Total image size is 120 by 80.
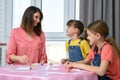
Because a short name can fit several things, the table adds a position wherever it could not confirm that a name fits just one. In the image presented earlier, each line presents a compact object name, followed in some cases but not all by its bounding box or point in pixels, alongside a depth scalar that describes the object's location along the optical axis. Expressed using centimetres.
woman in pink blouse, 306
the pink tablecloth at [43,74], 189
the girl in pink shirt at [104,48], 232
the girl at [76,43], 331
